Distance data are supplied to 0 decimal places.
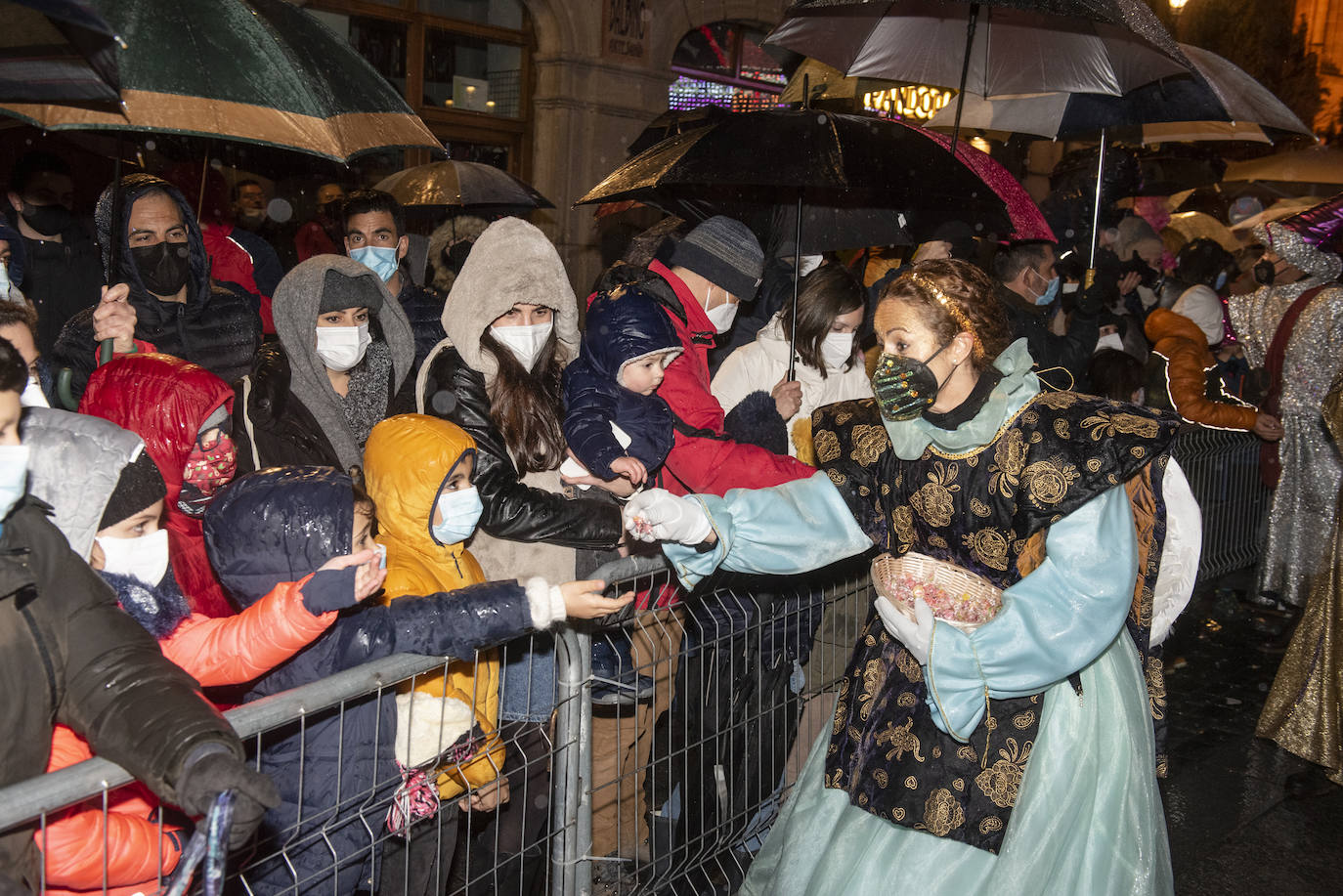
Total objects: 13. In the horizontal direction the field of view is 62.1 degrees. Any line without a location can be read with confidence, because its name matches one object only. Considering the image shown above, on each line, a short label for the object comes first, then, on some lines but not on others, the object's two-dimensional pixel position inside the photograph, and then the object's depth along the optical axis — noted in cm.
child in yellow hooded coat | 308
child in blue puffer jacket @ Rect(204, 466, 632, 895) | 276
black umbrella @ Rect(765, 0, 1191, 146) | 549
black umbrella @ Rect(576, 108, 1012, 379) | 428
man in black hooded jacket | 434
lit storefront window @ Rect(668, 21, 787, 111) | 1362
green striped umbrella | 341
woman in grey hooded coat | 385
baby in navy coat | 399
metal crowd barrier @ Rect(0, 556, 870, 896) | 249
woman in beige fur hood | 377
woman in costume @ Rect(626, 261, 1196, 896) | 291
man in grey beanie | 414
